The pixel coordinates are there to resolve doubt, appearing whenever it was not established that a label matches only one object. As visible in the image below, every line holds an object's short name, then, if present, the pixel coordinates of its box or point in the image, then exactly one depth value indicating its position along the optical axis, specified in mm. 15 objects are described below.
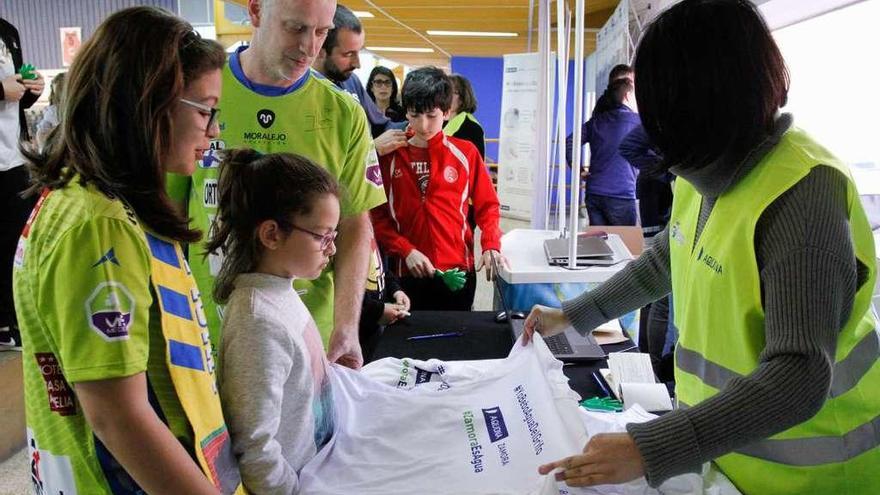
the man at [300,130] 1377
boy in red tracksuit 2410
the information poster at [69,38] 9469
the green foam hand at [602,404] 1322
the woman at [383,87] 4613
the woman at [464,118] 3723
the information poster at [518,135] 5023
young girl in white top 976
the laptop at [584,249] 2201
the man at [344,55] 2281
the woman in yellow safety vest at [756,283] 730
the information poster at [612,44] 3705
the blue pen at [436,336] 1822
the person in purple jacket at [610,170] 4391
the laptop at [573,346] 1602
